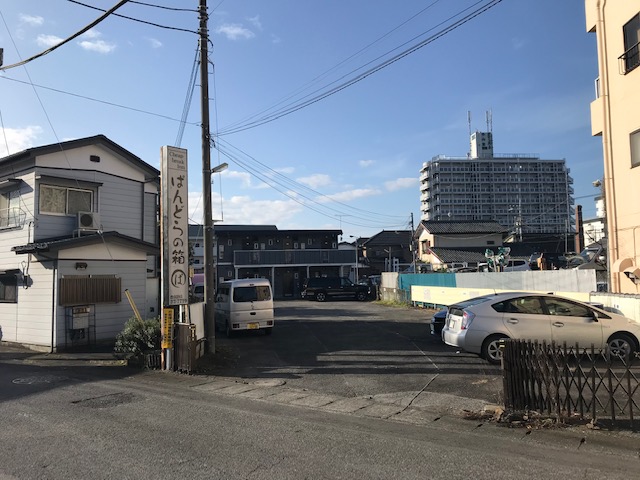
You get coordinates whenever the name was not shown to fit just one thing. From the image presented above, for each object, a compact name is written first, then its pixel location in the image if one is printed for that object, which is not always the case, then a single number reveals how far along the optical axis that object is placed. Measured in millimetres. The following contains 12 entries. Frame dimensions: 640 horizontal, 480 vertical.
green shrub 10688
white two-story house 13699
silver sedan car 9492
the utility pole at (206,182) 11367
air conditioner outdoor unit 15034
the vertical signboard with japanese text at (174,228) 10156
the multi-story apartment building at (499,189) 105000
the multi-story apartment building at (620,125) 12398
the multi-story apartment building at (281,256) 44781
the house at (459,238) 52500
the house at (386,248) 63928
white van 15312
